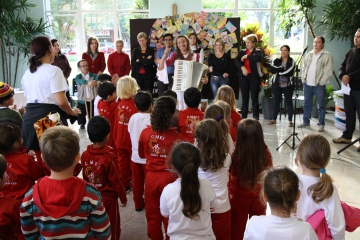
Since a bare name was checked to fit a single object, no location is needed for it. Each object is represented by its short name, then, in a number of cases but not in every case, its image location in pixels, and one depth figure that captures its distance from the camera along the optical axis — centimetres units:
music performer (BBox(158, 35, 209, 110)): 593
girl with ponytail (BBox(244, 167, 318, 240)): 148
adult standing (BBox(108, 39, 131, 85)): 659
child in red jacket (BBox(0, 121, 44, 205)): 204
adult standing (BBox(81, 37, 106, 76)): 636
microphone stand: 505
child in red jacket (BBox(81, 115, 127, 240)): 225
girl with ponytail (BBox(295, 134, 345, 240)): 176
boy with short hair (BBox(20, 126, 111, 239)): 156
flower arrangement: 722
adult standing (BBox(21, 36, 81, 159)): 275
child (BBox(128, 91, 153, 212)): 300
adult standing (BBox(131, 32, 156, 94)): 648
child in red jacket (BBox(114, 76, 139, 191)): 336
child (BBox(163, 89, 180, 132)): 325
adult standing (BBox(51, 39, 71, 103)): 616
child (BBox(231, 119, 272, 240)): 232
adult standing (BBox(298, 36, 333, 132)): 607
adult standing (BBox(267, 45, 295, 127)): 634
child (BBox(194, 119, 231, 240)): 221
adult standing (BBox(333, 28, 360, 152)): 494
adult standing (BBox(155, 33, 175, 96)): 625
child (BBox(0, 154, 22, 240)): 171
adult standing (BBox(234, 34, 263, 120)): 640
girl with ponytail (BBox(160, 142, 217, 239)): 182
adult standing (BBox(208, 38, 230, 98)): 649
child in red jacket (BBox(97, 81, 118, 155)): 364
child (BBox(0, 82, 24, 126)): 296
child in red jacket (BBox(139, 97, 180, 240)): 244
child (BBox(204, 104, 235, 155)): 256
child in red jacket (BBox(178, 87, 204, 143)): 312
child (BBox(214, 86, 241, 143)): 364
